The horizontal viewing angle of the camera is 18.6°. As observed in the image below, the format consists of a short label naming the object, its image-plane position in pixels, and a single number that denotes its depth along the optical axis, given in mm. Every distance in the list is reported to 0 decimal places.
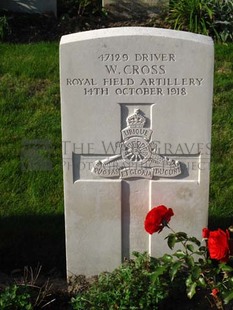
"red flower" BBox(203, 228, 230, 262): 3814
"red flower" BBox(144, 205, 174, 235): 3973
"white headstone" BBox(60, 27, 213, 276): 3973
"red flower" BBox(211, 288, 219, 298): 3977
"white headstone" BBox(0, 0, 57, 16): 8594
